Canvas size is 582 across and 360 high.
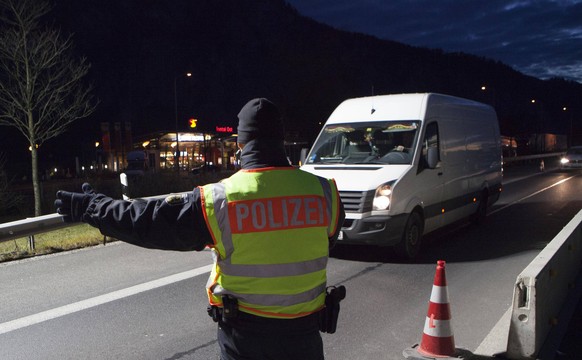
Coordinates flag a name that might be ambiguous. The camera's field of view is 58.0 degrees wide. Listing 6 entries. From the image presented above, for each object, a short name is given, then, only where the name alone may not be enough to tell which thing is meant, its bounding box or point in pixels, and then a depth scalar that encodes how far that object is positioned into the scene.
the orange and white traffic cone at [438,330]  4.13
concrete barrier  3.98
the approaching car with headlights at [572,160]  30.55
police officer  2.17
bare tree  17.19
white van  7.39
